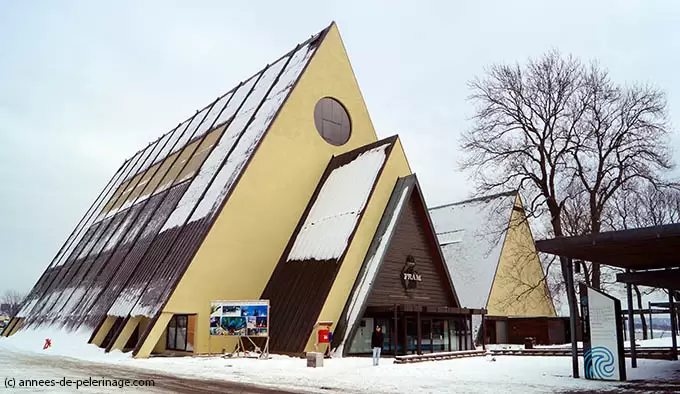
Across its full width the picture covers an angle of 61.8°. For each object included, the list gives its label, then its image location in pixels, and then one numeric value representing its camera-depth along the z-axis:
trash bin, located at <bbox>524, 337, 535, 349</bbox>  32.34
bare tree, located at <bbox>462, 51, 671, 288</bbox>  28.14
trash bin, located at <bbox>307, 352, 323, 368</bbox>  20.66
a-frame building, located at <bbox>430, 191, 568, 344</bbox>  40.50
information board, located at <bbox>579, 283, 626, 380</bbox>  15.86
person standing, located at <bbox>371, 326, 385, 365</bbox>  21.30
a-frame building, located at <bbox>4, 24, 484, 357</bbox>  27.55
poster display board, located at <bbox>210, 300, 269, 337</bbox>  25.17
